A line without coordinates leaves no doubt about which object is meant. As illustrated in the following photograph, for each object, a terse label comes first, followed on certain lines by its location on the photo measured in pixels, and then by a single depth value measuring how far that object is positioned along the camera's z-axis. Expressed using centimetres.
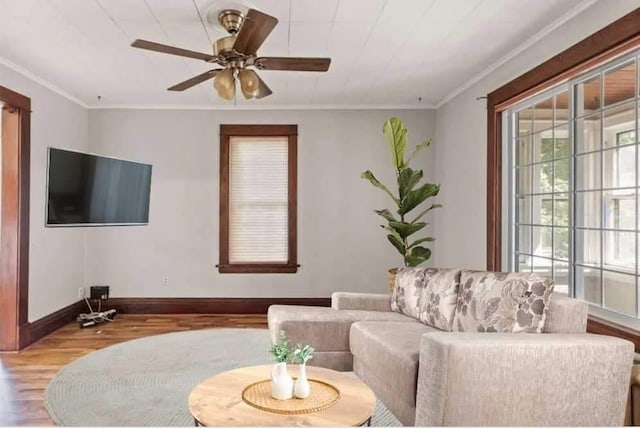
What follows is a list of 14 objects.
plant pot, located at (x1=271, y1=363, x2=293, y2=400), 205
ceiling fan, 262
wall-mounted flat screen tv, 387
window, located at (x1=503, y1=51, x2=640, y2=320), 270
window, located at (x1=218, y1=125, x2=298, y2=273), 571
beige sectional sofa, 209
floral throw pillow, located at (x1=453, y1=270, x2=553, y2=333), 252
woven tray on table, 195
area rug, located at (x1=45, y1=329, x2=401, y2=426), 276
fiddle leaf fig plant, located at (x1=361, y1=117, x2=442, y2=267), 441
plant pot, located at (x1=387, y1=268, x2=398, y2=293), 450
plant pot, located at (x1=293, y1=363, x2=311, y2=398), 206
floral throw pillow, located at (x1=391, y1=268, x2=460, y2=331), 312
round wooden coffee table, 186
